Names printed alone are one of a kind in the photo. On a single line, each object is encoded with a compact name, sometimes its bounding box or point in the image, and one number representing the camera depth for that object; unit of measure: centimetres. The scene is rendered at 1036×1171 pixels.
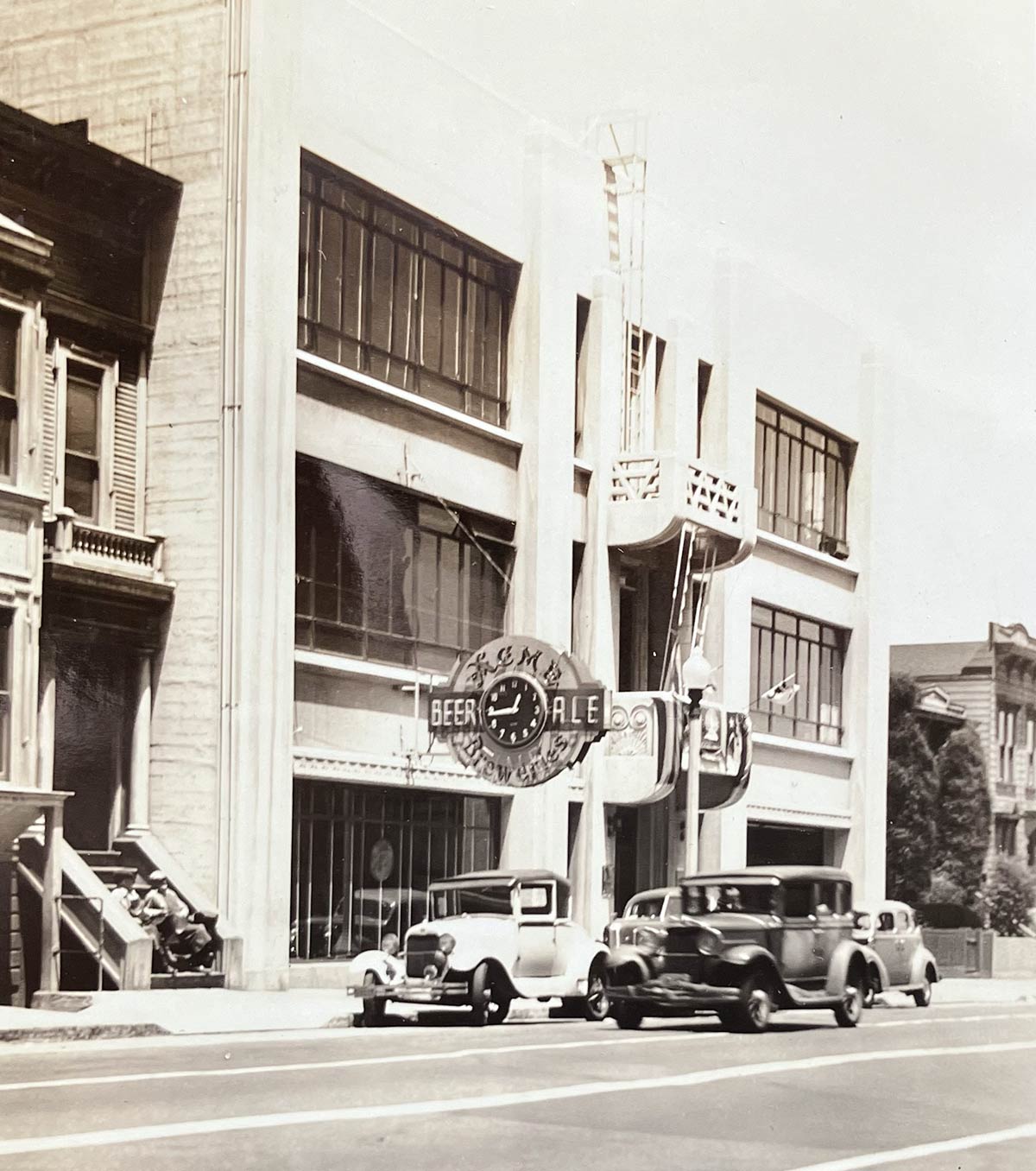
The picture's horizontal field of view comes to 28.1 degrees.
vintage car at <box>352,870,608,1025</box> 2291
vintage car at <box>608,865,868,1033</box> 2186
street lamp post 3033
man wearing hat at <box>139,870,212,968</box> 2658
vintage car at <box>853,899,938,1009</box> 3091
